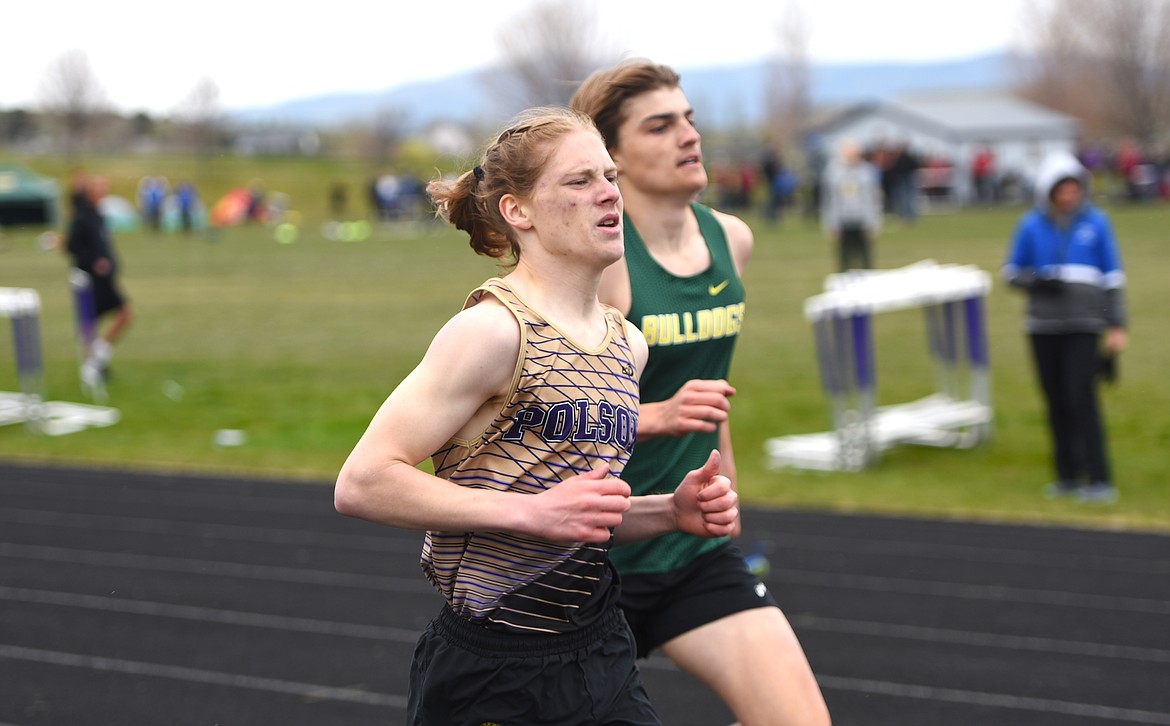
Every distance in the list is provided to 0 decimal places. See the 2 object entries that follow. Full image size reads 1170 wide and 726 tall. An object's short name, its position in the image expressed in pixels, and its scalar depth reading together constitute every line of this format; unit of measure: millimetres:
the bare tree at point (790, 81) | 101688
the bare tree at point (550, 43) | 89438
